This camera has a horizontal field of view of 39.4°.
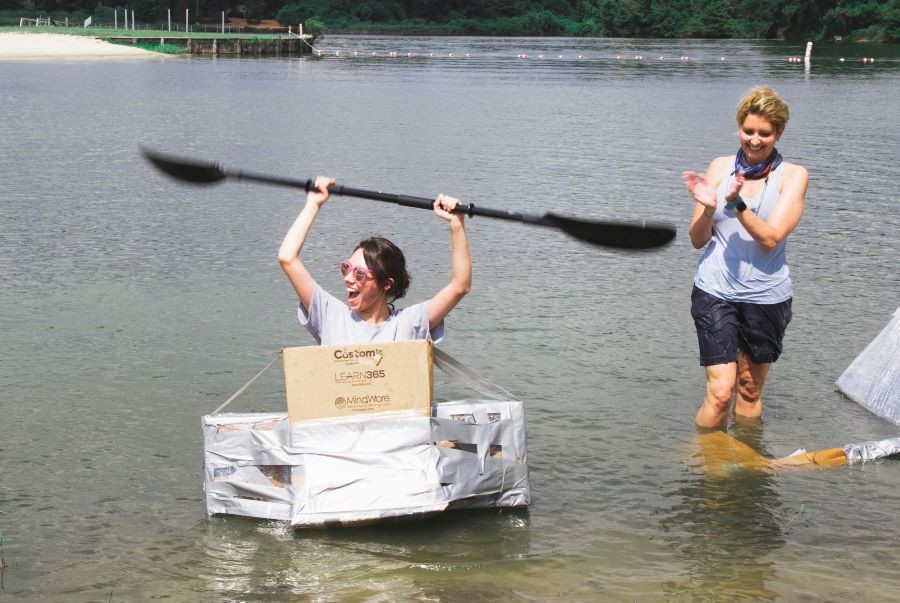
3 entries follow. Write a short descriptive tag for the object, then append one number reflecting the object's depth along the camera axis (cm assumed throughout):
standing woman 561
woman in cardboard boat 518
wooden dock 7088
